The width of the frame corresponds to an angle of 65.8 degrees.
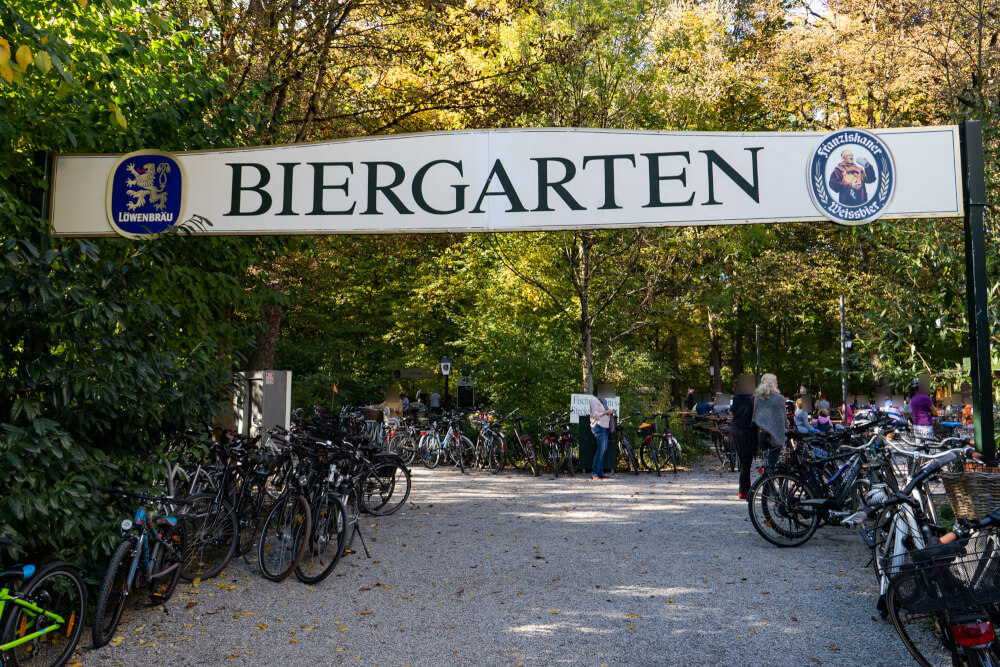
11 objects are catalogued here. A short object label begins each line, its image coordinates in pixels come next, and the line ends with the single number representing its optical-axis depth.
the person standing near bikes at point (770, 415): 9.53
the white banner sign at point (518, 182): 5.46
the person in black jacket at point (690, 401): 26.88
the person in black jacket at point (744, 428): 9.91
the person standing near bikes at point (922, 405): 10.93
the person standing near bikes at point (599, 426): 13.01
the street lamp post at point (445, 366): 23.17
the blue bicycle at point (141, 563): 4.76
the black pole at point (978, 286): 5.09
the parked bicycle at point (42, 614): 3.90
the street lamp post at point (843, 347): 15.16
